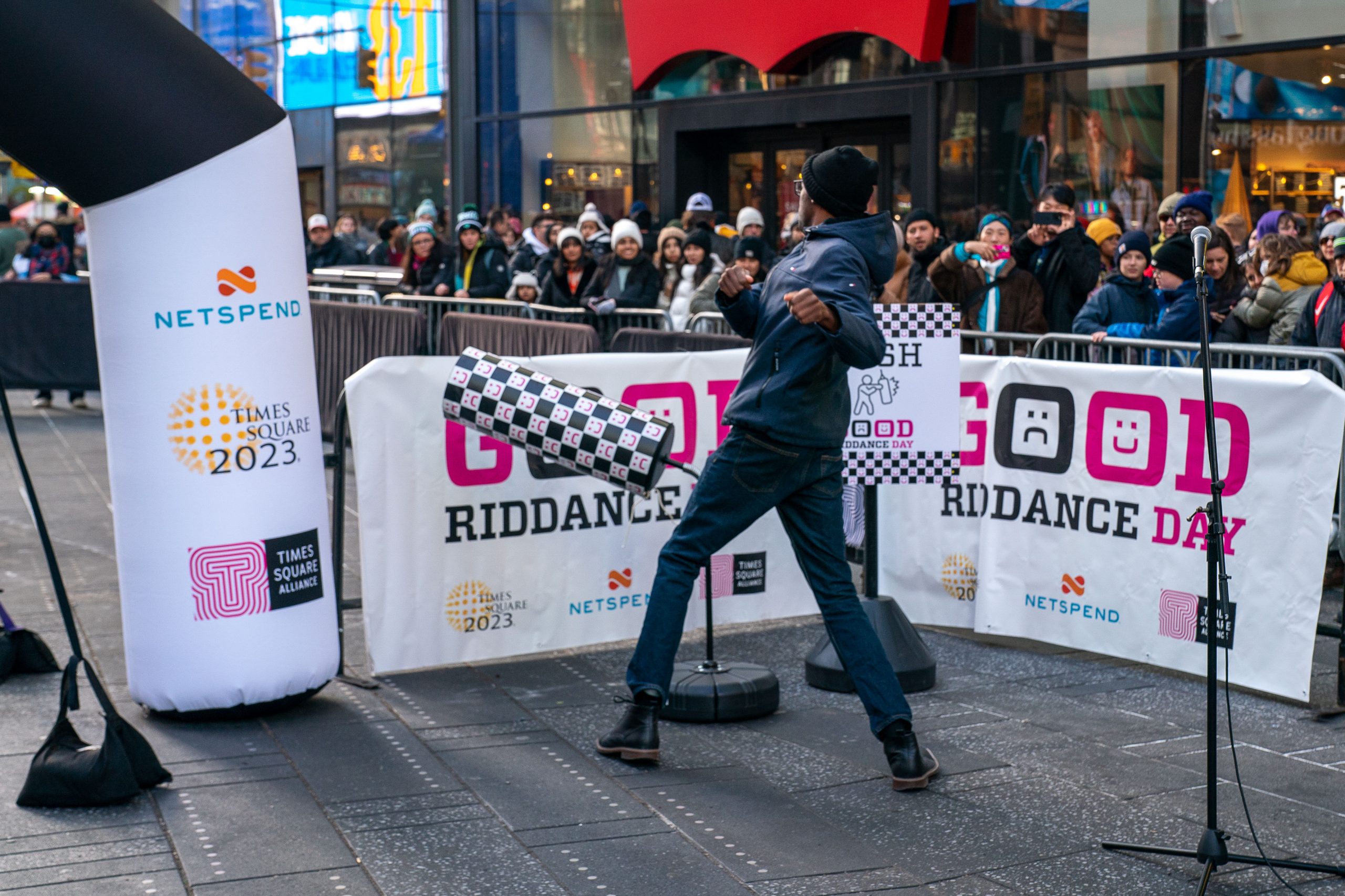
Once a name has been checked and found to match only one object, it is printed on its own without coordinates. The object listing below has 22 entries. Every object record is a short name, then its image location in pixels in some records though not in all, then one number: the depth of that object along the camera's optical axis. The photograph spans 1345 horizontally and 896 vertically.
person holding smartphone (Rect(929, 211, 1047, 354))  9.62
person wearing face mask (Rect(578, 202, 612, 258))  15.16
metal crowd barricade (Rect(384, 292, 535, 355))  12.30
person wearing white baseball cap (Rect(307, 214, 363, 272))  17.92
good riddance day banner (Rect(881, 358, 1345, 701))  6.18
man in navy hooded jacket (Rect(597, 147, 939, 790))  5.28
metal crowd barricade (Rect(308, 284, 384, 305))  14.20
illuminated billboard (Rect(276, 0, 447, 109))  23.55
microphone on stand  4.33
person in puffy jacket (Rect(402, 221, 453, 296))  14.95
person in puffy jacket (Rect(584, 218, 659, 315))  12.24
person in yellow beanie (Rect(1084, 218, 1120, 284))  11.53
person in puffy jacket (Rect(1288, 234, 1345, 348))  8.11
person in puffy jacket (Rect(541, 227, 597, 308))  12.77
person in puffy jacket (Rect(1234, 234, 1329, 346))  8.63
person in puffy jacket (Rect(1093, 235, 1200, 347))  8.21
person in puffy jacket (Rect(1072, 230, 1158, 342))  8.80
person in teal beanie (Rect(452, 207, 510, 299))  13.80
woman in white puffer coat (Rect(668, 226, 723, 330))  12.34
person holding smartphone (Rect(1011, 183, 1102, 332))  9.69
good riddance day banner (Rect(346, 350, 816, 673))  6.52
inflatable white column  5.36
